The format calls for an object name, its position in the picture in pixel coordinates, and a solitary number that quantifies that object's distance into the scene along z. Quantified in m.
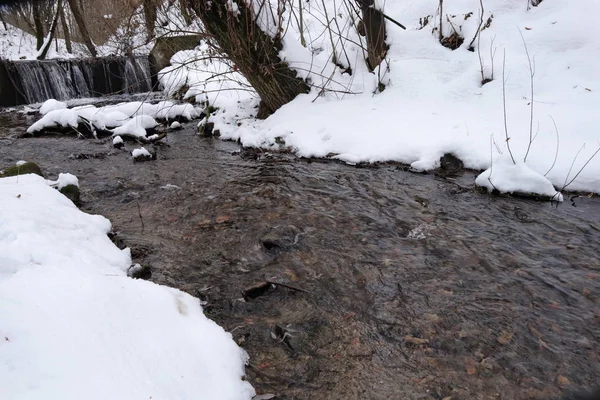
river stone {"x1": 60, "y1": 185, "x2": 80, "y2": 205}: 4.27
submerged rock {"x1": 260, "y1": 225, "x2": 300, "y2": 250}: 3.32
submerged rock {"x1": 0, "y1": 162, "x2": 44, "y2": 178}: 4.20
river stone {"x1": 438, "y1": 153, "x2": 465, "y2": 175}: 4.81
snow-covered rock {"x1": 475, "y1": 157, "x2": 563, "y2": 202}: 3.96
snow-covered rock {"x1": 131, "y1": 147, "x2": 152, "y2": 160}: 5.87
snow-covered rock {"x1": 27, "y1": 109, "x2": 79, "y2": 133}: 7.44
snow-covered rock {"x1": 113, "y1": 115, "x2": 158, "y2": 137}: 7.14
